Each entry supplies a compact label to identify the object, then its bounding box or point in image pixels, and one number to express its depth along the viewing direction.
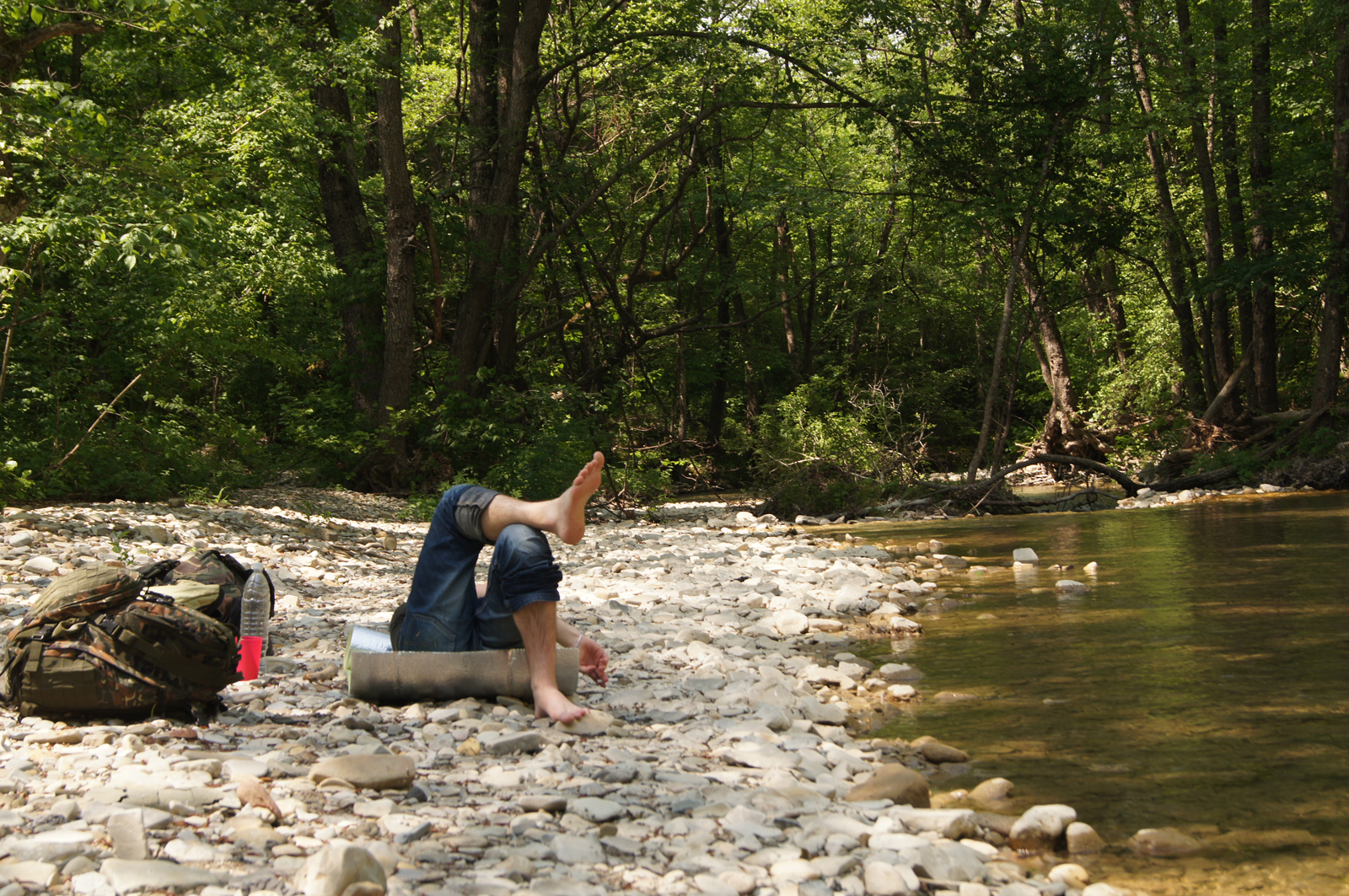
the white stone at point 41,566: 5.61
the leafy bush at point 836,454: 14.15
